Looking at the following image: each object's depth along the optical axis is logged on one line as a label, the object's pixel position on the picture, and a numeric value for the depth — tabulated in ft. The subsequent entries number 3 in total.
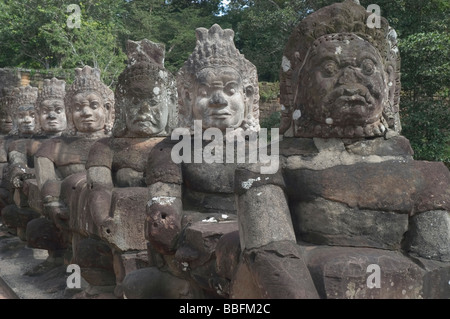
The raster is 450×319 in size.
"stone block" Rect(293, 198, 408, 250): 8.15
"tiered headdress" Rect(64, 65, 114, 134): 18.45
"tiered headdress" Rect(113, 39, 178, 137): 14.16
